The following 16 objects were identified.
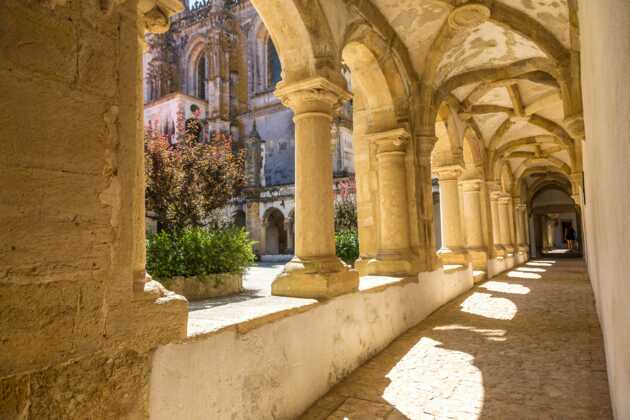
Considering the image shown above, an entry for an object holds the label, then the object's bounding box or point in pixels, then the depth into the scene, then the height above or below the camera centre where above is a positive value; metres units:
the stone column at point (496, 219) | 11.70 +0.29
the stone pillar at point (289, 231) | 19.62 +0.22
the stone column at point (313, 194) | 3.16 +0.32
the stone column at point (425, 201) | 5.25 +0.39
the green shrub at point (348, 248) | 8.64 -0.29
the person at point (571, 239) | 21.34 -0.61
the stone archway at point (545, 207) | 19.75 +0.98
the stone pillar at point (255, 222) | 20.42 +0.74
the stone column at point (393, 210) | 4.85 +0.27
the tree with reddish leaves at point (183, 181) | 7.92 +1.16
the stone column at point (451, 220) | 7.37 +0.19
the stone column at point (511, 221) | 13.43 +0.25
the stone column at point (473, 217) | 9.30 +0.29
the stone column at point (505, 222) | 12.64 +0.22
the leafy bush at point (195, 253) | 6.77 -0.24
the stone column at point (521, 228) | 15.15 +0.02
